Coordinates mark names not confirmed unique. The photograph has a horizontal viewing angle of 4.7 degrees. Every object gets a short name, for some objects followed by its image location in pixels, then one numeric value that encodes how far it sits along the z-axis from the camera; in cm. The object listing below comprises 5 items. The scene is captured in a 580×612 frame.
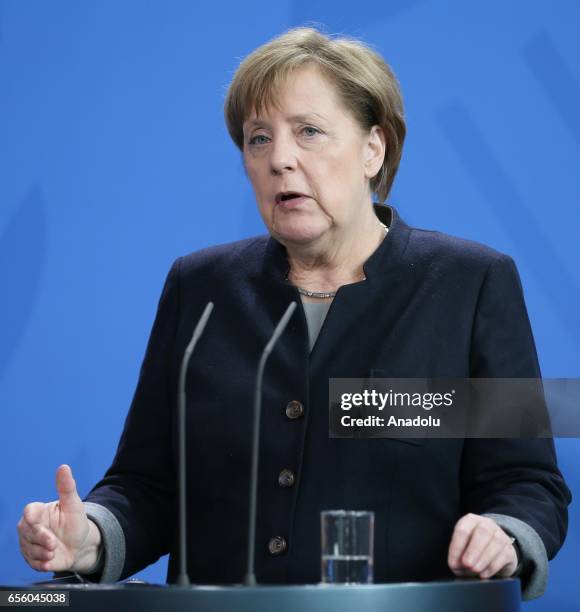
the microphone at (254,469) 728
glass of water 728
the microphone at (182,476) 729
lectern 722
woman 760
